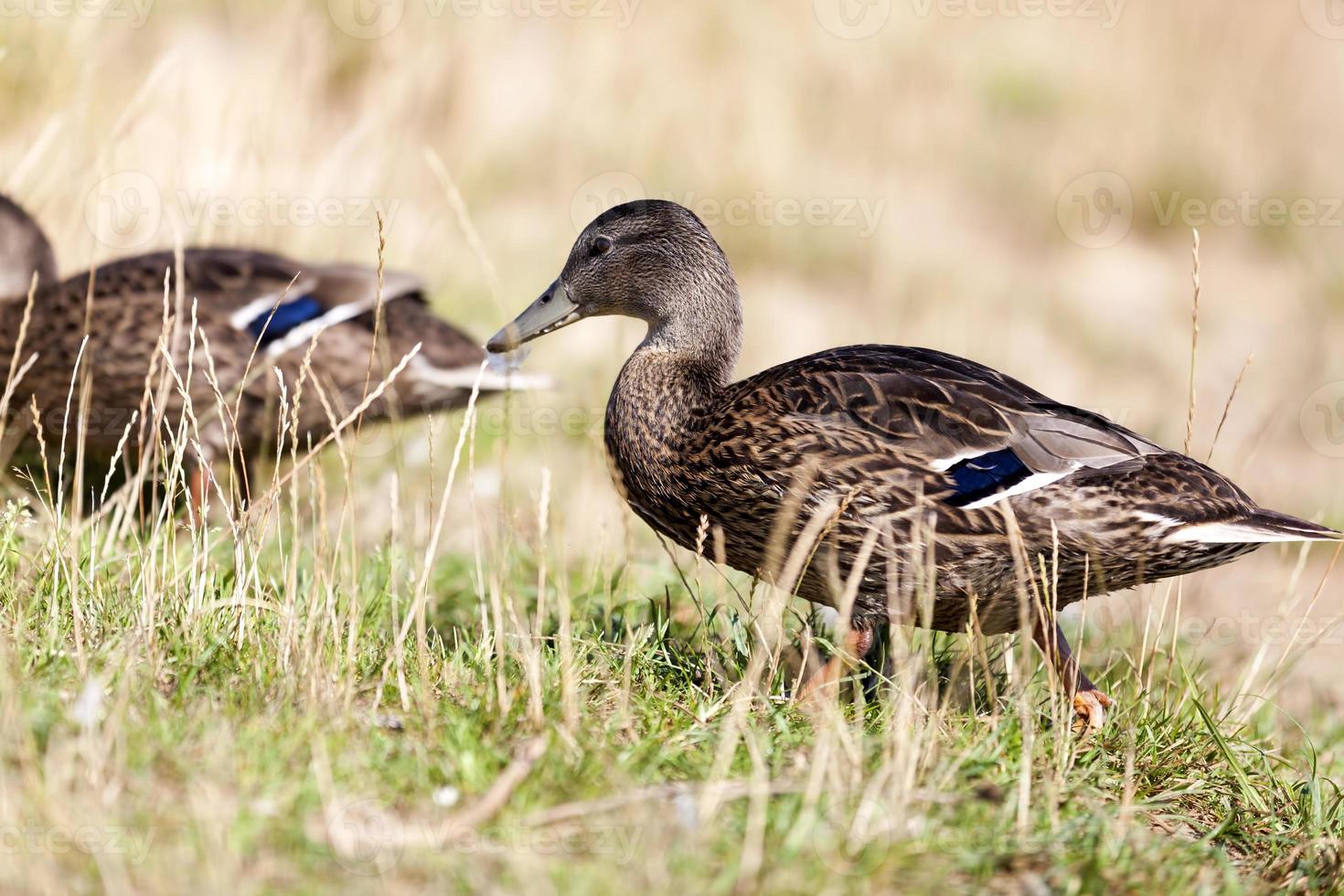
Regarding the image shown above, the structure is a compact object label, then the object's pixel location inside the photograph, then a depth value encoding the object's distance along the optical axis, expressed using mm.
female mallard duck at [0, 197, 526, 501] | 10117
